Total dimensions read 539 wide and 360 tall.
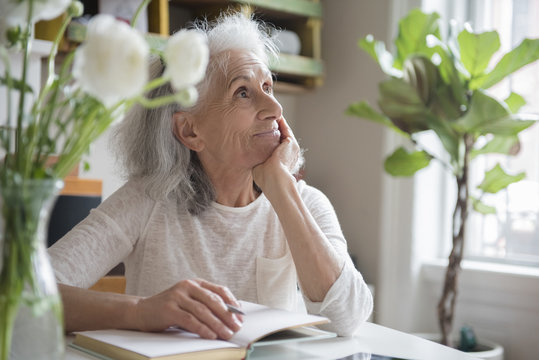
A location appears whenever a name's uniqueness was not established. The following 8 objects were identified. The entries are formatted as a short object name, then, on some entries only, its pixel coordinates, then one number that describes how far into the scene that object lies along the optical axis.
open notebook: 0.89
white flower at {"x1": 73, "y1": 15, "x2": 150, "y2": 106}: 0.53
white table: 0.98
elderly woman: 1.31
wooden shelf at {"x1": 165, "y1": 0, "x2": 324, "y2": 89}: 2.71
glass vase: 0.58
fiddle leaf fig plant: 2.16
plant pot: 2.27
